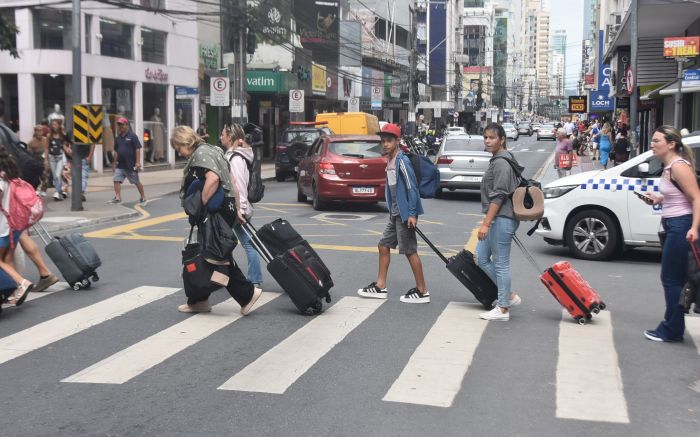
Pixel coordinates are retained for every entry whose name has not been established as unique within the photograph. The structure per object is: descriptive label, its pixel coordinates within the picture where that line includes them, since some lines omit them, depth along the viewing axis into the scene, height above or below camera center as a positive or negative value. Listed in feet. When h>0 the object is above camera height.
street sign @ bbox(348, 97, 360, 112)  167.66 +6.12
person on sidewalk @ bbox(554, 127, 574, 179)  76.43 -1.38
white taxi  36.99 -3.27
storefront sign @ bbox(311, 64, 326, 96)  157.69 +10.47
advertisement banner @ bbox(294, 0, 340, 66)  171.42 +22.01
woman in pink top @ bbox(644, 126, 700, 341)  22.74 -1.90
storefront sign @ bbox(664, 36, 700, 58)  65.10 +6.96
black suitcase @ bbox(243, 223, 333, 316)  26.53 -4.44
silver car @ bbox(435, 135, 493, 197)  66.85 -2.49
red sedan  56.95 -2.38
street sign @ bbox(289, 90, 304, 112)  119.03 +4.73
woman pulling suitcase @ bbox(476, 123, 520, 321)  25.93 -2.33
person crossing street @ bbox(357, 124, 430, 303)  28.27 -2.51
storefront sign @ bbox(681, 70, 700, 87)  63.62 +4.53
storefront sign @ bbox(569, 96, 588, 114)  154.51 +5.84
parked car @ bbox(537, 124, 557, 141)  268.58 +1.37
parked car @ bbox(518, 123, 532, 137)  339.36 +2.88
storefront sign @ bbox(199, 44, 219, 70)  118.42 +11.04
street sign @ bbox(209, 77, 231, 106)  91.91 +4.64
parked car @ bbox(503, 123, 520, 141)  267.20 +1.29
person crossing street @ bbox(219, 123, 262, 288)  29.76 -1.17
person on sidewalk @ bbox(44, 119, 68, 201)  61.72 -1.49
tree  59.88 +7.08
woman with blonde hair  25.91 -1.41
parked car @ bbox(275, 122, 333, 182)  91.15 -1.31
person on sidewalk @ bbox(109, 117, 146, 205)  58.23 -1.46
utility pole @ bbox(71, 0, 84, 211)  55.47 +2.84
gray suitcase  30.48 -4.46
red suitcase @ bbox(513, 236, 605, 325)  25.84 -4.74
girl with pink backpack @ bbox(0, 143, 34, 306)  27.40 -2.60
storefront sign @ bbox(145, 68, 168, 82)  101.65 +7.14
